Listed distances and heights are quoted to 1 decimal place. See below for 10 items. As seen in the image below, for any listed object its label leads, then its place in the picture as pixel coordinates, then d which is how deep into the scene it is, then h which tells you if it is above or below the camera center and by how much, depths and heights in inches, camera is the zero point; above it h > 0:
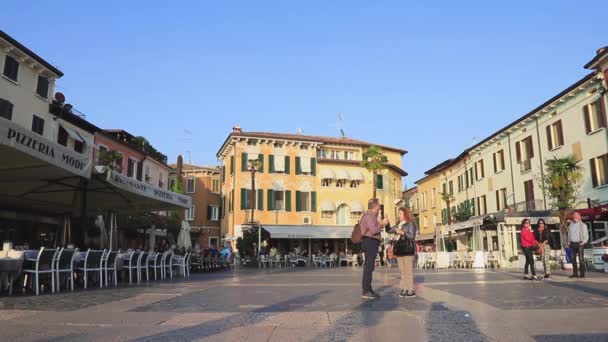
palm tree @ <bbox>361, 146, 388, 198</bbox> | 1521.9 +282.1
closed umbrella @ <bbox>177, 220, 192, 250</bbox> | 822.5 +21.3
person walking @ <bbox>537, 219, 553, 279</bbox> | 479.8 +4.2
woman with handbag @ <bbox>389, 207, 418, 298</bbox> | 310.7 -2.8
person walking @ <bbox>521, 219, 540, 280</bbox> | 460.4 +4.1
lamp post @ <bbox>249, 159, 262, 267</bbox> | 1214.9 +190.4
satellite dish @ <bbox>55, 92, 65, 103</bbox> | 1038.4 +333.9
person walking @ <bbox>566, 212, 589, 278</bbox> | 479.8 +6.7
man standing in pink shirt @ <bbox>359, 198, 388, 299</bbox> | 298.8 +5.1
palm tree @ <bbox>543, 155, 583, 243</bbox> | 839.7 +112.4
